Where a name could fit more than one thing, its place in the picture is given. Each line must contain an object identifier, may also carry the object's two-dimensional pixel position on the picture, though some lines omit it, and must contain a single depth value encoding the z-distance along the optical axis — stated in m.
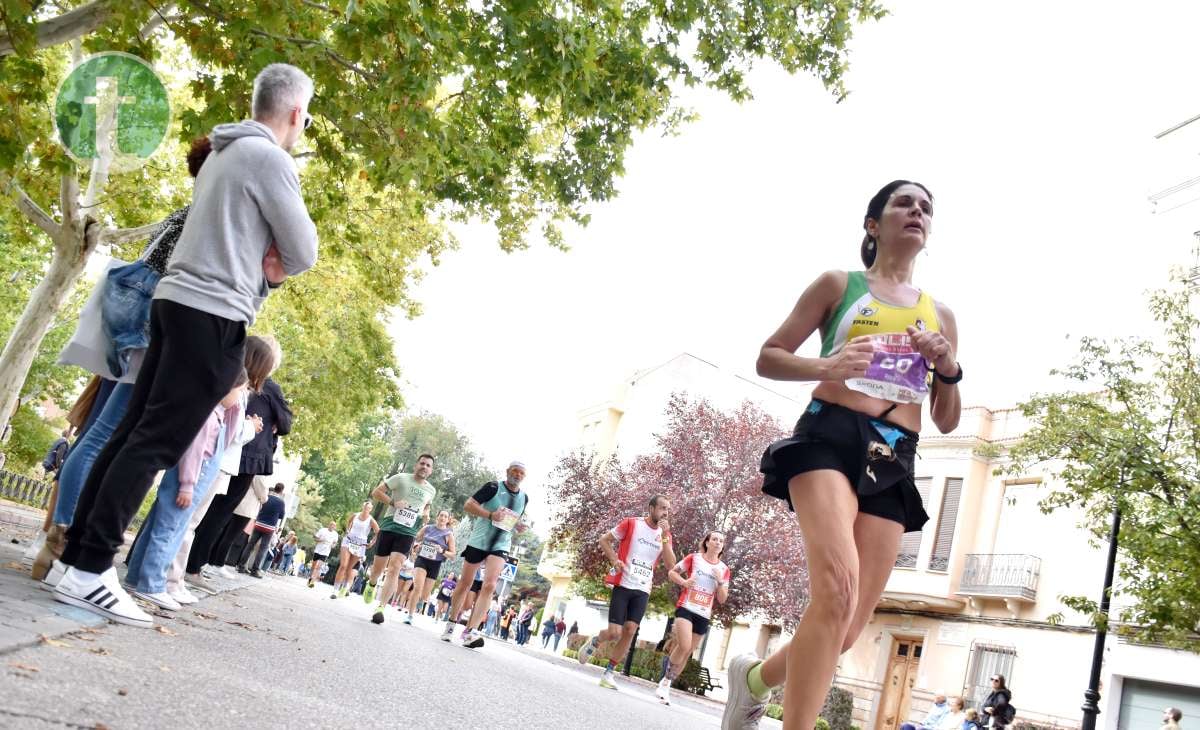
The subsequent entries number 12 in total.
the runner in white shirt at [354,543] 21.67
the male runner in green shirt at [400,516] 13.09
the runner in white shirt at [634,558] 12.55
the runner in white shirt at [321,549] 27.00
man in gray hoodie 4.16
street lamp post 17.61
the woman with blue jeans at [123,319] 5.06
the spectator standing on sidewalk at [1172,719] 17.73
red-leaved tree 29.81
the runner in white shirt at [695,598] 13.81
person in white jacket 6.98
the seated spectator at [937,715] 23.03
